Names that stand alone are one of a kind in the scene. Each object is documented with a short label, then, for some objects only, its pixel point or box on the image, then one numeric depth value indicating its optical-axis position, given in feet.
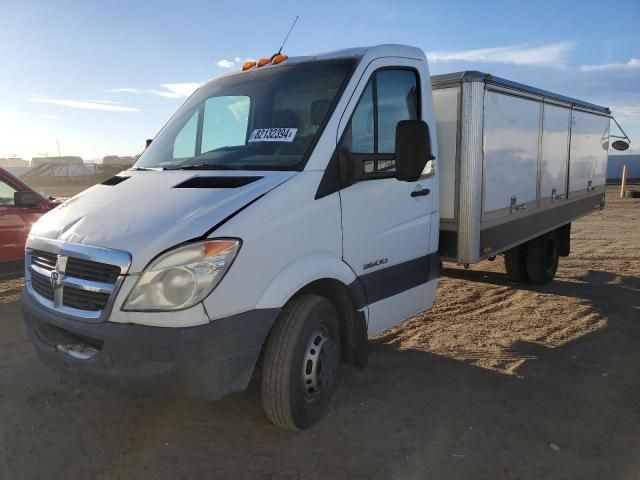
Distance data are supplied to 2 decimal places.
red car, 20.47
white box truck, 9.21
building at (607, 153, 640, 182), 154.20
